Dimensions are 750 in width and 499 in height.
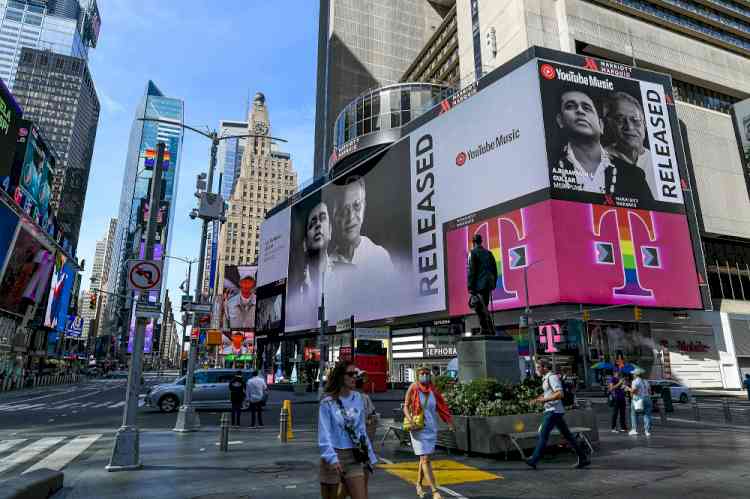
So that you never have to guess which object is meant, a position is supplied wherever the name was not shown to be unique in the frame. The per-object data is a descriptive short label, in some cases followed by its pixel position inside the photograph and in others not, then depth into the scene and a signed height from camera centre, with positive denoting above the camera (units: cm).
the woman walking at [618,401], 1530 -94
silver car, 2334 -101
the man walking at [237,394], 1756 -81
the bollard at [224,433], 1219 -153
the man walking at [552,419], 923 -90
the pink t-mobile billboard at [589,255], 3953 +954
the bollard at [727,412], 1770 -149
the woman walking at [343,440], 492 -69
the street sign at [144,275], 1075 +209
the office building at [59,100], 16862 +9386
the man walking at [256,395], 1795 -87
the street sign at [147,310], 1083 +133
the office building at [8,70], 19688 +11855
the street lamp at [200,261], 1606 +407
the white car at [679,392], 2828 -122
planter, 1048 -124
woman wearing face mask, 735 -65
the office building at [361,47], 10638 +7172
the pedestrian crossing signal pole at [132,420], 988 -97
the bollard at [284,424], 1392 -151
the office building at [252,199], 14138 +4891
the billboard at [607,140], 4228 +2042
